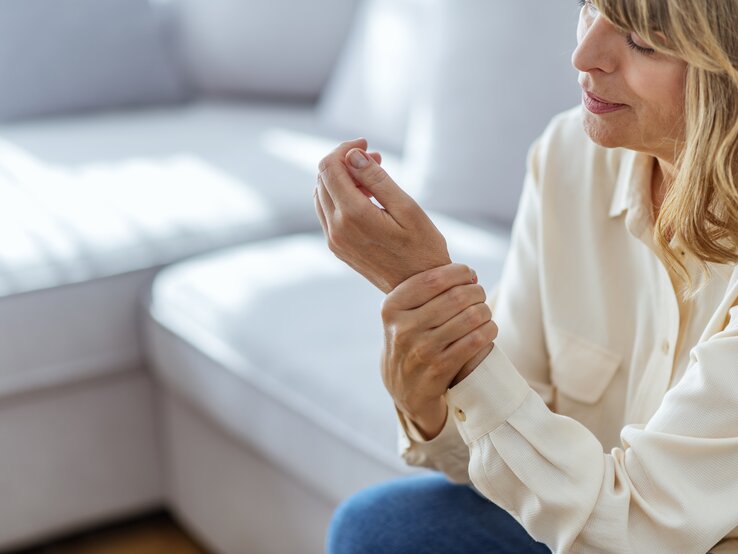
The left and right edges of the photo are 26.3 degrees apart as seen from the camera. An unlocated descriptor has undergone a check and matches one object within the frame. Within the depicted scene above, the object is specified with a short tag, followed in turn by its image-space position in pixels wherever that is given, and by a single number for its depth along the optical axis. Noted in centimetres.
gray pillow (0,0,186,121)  271
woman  120
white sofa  182
